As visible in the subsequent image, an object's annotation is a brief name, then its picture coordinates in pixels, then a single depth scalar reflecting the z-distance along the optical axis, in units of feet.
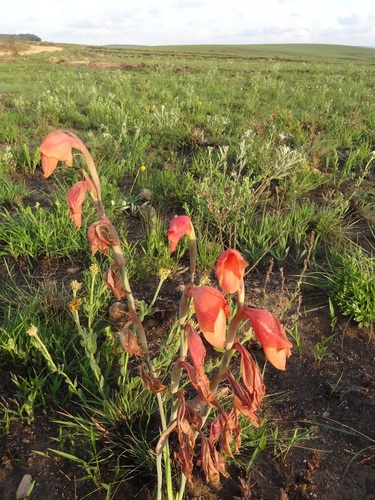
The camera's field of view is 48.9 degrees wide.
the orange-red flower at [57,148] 3.16
